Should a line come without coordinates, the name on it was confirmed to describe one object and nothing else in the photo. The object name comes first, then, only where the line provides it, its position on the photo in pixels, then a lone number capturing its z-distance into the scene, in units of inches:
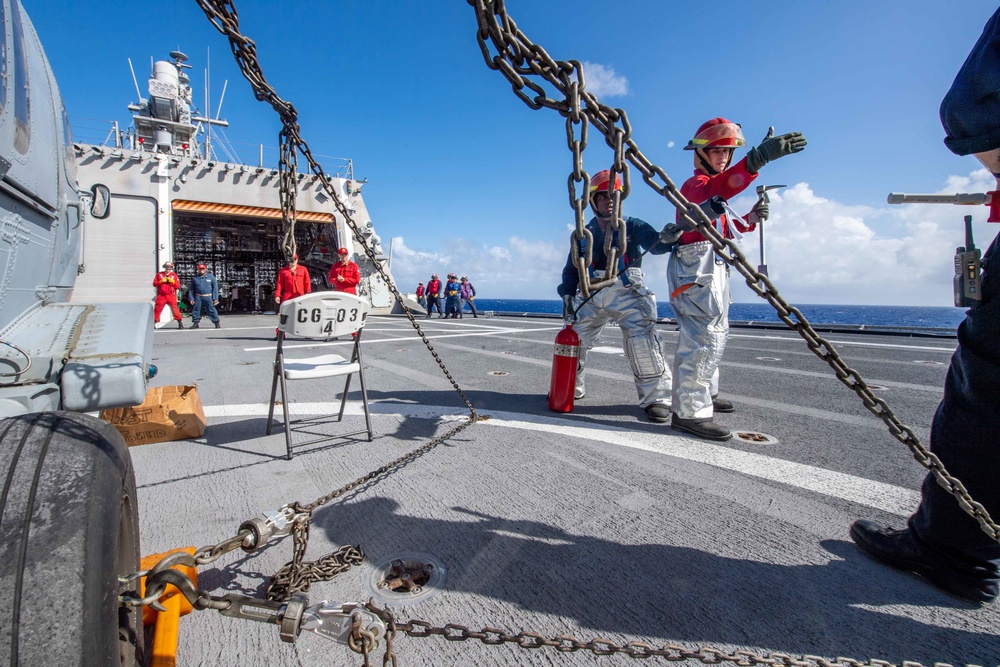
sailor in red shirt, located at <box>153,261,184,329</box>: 443.5
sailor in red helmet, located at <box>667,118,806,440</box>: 127.6
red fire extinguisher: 157.2
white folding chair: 119.2
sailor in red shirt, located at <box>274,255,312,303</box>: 261.6
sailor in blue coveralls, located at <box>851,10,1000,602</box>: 53.3
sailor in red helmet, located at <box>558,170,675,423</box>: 151.9
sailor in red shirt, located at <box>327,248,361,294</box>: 316.8
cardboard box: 126.6
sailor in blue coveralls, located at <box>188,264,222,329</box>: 550.9
